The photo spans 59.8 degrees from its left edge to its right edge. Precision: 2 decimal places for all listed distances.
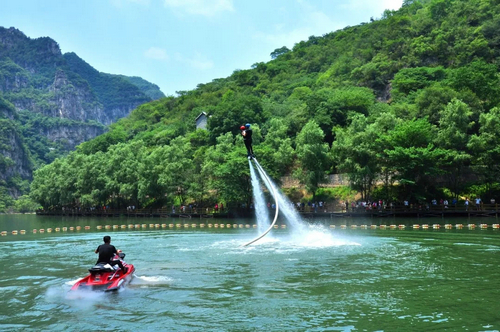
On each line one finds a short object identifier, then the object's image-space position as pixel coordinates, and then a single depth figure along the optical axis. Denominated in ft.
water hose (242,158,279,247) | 80.80
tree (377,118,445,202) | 183.52
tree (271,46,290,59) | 606.55
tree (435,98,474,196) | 186.39
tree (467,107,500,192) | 178.19
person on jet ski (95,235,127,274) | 58.34
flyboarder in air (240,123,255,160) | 70.23
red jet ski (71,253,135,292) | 54.44
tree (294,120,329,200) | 208.44
